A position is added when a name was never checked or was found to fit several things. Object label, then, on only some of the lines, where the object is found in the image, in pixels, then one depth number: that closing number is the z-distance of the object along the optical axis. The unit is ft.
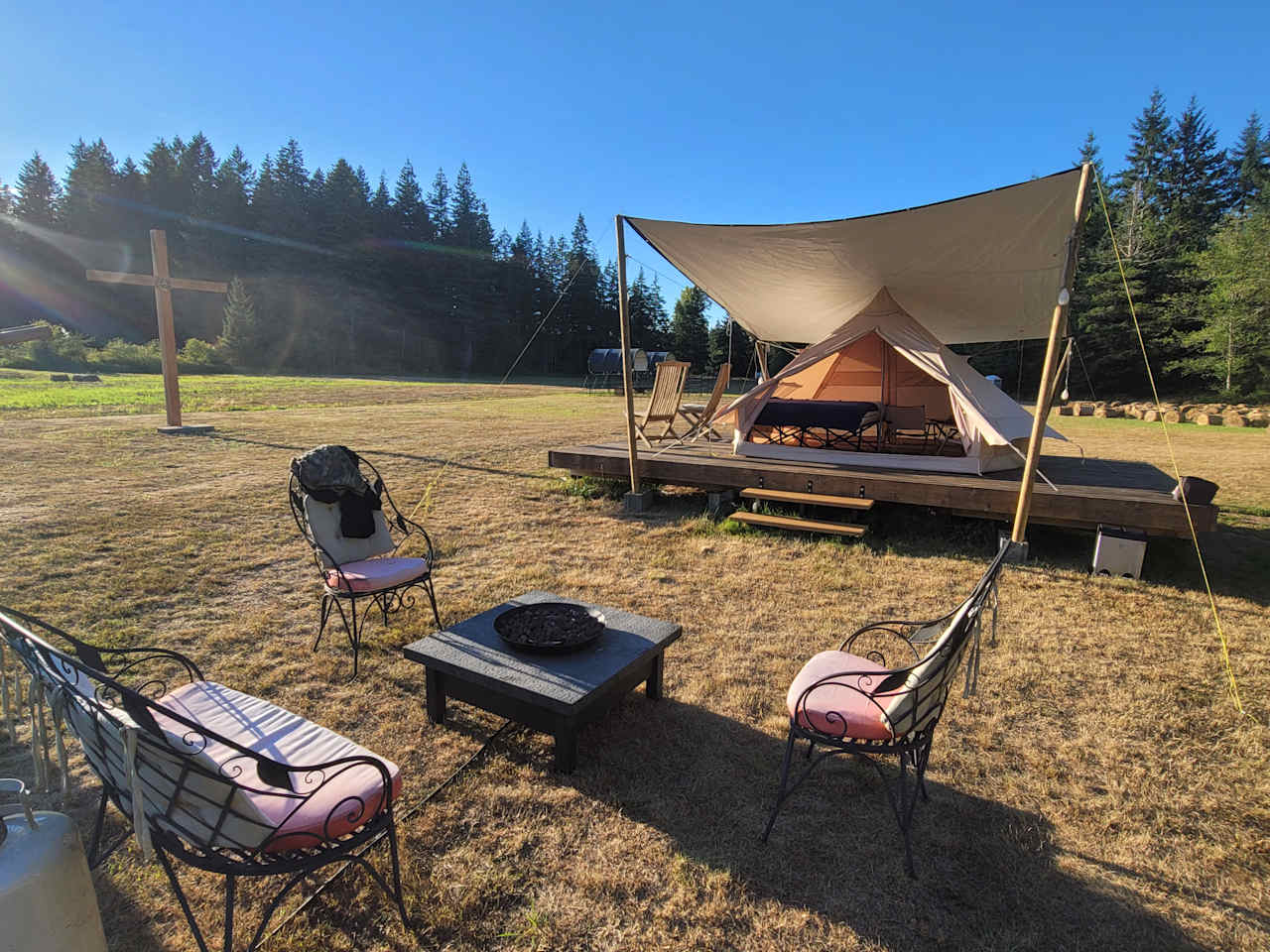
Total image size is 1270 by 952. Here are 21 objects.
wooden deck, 13.80
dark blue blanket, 19.94
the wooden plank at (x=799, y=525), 16.20
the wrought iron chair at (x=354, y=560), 9.68
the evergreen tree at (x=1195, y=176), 85.51
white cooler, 13.65
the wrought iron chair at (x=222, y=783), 4.15
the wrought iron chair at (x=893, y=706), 5.77
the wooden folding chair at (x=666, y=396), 22.12
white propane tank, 3.49
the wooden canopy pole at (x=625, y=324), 16.79
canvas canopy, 13.98
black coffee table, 7.00
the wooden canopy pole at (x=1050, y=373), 12.64
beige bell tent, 17.43
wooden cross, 27.55
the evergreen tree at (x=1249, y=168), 83.97
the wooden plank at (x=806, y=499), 16.49
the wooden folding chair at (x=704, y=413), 24.39
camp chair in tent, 21.34
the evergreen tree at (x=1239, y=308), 64.03
